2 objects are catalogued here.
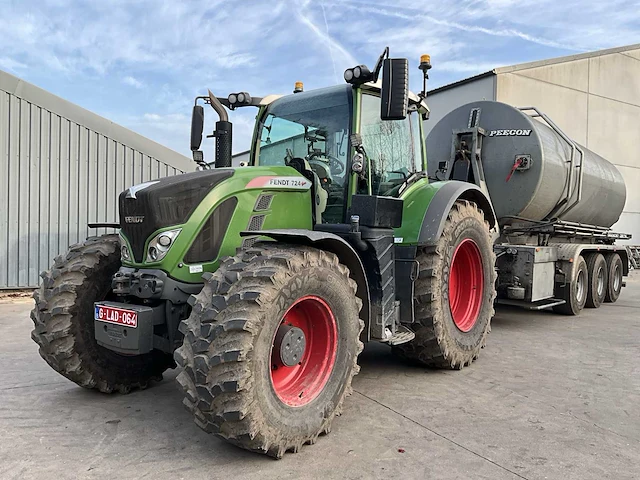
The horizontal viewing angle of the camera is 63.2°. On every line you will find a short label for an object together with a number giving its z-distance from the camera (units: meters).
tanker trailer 7.61
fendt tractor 2.97
